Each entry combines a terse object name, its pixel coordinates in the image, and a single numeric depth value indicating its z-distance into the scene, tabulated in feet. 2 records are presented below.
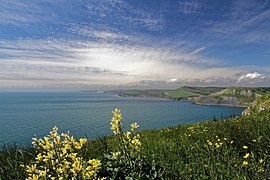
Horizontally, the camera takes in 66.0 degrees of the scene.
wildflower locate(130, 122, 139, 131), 12.53
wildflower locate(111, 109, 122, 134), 11.23
